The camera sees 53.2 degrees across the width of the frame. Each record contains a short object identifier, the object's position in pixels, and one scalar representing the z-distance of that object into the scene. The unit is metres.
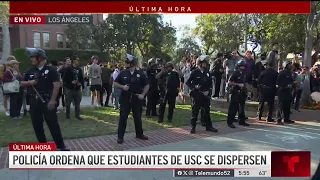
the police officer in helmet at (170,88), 8.61
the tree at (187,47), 38.81
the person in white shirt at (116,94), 10.36
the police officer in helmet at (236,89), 8.09
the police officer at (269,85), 8.79
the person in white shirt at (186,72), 12.61
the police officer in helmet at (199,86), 7.24
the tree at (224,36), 19.96
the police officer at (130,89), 6.27
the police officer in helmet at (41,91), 5.19
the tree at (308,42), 11.28
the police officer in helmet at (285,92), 8.70
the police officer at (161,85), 9.30
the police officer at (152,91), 9.27
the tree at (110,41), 24.08
